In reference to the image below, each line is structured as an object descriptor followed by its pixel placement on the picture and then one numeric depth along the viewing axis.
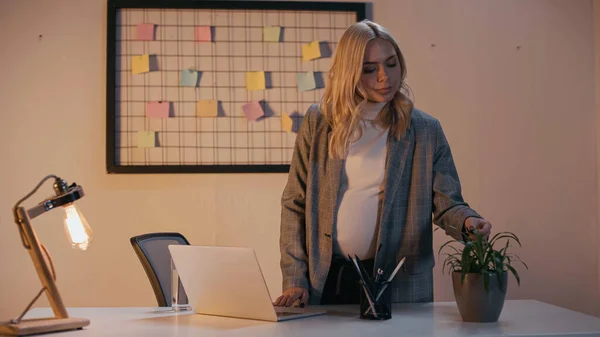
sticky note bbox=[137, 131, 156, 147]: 3.36
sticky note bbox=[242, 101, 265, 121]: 3.39
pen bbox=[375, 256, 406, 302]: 1.72
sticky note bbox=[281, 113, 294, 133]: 3.41
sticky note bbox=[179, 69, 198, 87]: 3.38
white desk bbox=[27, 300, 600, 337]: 1.54
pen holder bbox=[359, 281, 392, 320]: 1.72
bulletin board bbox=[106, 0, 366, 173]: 3.36
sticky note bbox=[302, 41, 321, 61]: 3.43
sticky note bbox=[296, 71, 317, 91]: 3.42
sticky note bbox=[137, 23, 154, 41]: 3.38
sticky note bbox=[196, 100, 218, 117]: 3.38
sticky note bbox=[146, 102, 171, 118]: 3.37
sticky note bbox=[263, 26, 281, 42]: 3.42
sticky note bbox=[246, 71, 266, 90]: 3.40
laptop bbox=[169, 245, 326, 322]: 1.68
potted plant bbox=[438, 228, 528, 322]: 1.66
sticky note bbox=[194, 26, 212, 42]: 3.39
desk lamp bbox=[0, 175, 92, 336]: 1.63
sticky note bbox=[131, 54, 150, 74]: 3.37
